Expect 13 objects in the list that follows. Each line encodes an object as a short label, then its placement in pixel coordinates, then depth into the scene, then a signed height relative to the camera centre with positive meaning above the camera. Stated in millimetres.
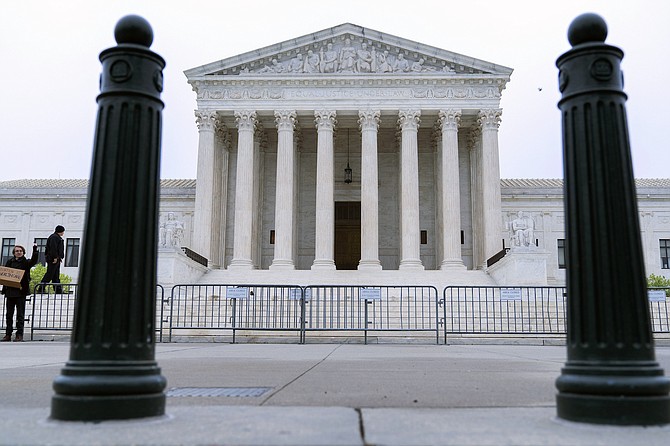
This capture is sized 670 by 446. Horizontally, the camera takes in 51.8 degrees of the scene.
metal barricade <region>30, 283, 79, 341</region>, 19266 +139
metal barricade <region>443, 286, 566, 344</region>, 19125 -142
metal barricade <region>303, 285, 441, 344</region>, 18500 -76
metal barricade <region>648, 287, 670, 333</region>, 19609 +89
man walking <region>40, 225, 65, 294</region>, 22594 +1890
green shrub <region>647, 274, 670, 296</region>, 47594 +2140
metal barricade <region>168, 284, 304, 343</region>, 18562 -25
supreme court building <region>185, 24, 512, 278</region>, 39406 +11133
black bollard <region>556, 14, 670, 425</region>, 3490 +280
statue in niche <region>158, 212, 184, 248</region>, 33031 +3689
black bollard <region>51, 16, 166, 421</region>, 3566 +299
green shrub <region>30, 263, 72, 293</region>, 45500 +2382
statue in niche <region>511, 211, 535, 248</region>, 33000 +3715
